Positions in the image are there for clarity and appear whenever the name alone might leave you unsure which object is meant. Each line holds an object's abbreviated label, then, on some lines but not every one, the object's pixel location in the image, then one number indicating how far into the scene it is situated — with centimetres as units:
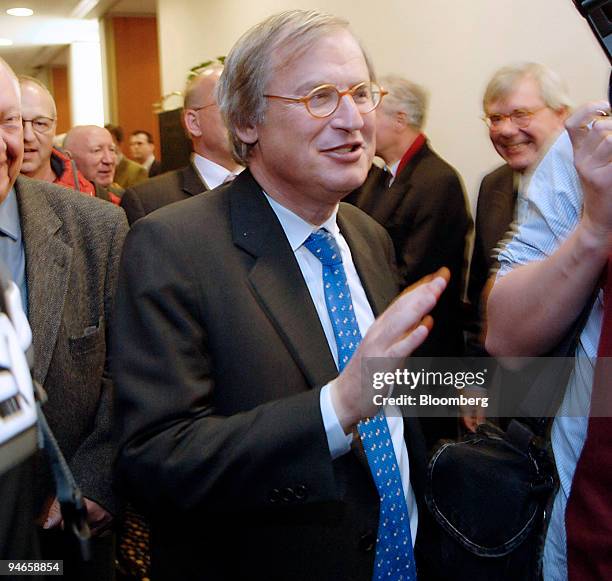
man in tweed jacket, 155
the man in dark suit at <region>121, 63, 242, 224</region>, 333
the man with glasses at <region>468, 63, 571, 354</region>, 287
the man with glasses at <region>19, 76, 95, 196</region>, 335
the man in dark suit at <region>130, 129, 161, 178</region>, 959
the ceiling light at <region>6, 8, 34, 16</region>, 1048
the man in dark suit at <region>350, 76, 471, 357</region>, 317
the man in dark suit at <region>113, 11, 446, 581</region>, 115
